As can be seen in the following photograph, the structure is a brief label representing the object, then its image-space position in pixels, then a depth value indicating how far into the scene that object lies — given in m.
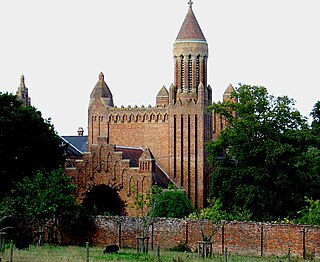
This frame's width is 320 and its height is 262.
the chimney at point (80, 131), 108.19
